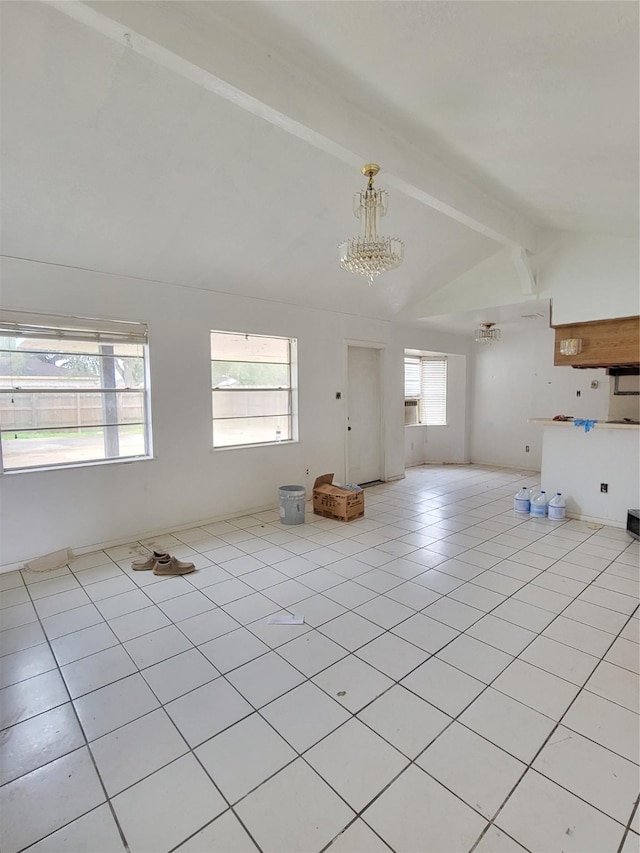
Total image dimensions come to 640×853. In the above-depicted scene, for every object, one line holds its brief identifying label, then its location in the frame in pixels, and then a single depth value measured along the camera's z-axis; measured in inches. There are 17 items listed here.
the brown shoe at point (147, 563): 138.9
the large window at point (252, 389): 188.4
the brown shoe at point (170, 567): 134.6
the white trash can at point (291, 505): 182.2
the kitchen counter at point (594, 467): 175.5
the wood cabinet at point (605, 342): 166.6
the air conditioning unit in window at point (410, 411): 319.6
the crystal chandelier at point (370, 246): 105.2
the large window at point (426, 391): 320.8
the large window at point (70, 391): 136.3
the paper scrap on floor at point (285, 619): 106.0
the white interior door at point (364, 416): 243.8
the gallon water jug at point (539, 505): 193.0
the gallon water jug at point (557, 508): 187.5
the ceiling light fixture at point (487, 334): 248.5
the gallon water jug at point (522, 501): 198.4
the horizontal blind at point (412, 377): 315.6
